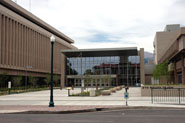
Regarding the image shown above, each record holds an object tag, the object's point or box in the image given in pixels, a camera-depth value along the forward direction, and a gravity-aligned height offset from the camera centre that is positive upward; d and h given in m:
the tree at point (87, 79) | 43.31 -0.84
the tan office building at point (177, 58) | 32.53 +3.60
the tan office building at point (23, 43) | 65.19 +10.69
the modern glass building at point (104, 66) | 67.75 +2.68
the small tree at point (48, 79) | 83.69 -1.57
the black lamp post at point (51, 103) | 18.12 -2.22
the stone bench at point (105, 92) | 31.94 -2.41
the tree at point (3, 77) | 59.17 -0.58
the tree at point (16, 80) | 65.81 -1.50
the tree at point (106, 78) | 56.48 -0.98
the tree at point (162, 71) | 53.61 +0.79
